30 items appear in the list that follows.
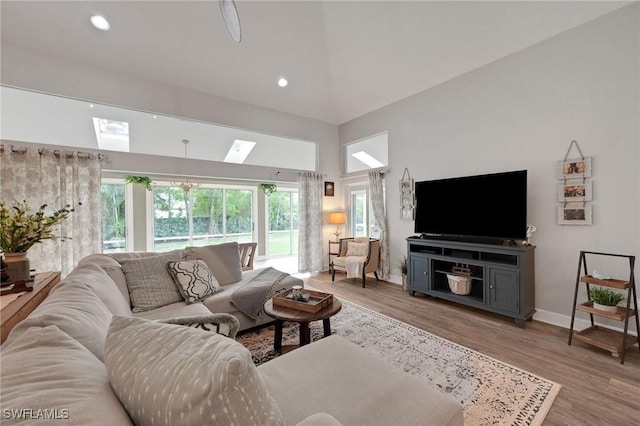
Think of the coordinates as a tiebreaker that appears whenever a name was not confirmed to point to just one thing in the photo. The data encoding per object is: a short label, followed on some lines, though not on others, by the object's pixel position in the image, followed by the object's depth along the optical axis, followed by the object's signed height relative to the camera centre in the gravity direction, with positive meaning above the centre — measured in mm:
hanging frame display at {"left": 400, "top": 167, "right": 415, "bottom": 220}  4531 +218
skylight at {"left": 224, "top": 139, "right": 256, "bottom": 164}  4789 +1174
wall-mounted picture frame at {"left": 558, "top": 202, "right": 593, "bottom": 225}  2803 -72
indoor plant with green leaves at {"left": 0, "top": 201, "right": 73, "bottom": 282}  1647 -151
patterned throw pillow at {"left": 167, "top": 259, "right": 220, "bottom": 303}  2480 -674
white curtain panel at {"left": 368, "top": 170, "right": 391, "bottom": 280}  4891 -112
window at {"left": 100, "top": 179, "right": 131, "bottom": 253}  5465 -27
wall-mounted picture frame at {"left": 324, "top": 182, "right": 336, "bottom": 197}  5801 +503
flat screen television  3096 +26
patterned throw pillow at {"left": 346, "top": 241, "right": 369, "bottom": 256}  4836 -735
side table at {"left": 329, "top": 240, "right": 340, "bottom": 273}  5602 -896
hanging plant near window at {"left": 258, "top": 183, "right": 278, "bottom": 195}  7008 +681
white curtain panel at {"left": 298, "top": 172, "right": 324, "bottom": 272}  5461 -239
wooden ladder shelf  2248 -1084
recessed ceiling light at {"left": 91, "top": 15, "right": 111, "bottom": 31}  3010 +2301
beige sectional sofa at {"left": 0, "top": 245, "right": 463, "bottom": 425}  594 -445
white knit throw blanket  4582 -998
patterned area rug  1710 -1339
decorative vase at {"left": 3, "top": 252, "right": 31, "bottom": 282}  1629 -335
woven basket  3451 -1028
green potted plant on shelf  2379 -878
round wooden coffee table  2100 -877
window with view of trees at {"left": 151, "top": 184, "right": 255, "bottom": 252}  6305 -94
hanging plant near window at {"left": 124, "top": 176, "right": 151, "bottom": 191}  4574 +615
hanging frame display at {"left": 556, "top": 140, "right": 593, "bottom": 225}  2803 +204
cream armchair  4586 -873
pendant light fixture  4266 +659
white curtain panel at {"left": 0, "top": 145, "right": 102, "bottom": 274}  3090 +297
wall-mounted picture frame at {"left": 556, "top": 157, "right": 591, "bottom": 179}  2807 +446
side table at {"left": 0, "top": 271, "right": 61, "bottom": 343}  1219 -487
